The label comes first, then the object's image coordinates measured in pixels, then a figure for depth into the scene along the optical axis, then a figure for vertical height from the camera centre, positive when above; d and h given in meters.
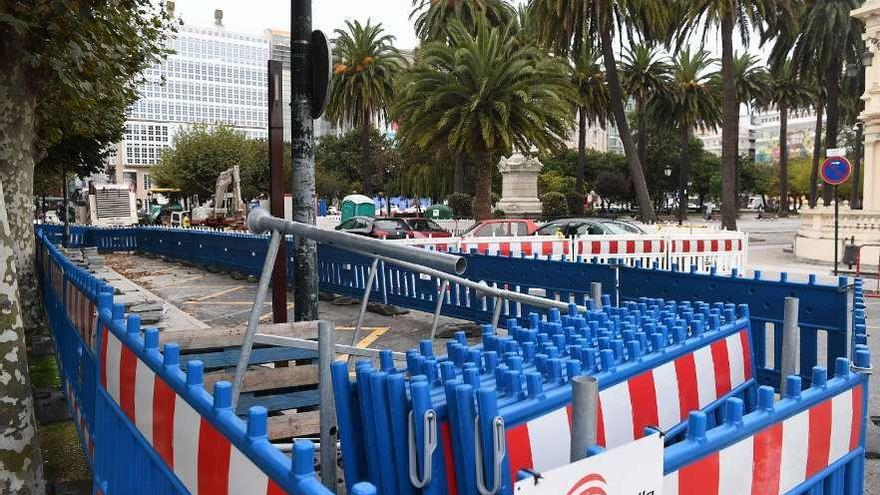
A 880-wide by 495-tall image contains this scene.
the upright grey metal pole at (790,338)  4.53 -0.78
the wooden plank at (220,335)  4.45 -0.74
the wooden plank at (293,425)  4.04 -1.14
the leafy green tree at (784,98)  60.09 +8.58
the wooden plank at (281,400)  4.27 -1.07
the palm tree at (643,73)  52.38 +9.00
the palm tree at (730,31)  31.08 +7.14
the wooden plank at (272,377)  4.33 -0.96
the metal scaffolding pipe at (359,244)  2.39 -0.12
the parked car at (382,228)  22.19 -0.62
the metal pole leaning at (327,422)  2.54 -0.71
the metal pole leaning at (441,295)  4.71 -0.54
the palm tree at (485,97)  26.47 +3.79
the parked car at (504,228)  19.77 -0.54
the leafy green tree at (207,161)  69.50 +4.12
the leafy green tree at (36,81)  4.22 +1.53
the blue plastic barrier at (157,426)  1.92 -0.69
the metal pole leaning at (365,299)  4.20 -0.53
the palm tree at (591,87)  45.84 +7.22
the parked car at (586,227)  18.12 -0.48
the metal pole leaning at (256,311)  2.88 -0.38
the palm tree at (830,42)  41.28 +8.83
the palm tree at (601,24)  29.31 +6.98
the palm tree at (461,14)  39.94 +10.03
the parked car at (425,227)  24.34 -0.63
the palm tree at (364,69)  41.97 +7.44
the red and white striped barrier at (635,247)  14.33 -0.77
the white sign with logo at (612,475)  1.68 -0.60
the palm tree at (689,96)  57.66 +8.16
